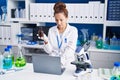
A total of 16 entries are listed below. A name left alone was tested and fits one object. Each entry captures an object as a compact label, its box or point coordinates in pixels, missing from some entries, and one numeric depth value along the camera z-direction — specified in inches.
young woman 86.4
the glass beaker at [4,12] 145.7
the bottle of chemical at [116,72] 62.1
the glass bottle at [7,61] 75.7
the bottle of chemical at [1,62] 76.0
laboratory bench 65.7
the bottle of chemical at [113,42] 123.9
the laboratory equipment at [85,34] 135.9
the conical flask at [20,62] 78.1
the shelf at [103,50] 117.6
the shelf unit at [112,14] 121.0
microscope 68.1
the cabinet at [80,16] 119.2
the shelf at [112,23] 122.9
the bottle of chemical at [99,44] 122.4
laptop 66.8
